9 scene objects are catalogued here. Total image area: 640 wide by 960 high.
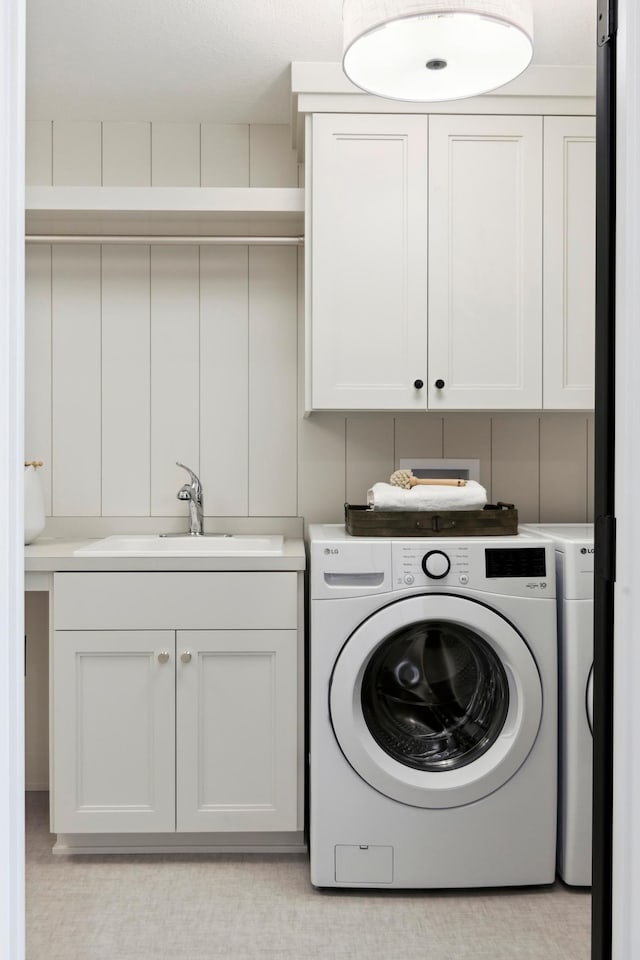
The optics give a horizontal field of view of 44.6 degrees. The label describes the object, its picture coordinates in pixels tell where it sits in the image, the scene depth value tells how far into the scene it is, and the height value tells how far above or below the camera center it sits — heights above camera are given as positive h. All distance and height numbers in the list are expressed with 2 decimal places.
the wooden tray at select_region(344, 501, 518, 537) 2.31 -0.16
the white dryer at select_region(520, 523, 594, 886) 2.18 -0.69
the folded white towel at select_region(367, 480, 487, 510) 2.34 -0.09
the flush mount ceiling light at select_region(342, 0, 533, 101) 1.53 +0.90
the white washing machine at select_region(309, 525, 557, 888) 2.16 -0.74
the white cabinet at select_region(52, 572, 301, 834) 2.34 -0.71
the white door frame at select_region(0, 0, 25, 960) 1.01 -0.01
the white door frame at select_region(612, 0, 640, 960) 1.04 -0.06
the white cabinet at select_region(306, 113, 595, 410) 2.47 +0.66
